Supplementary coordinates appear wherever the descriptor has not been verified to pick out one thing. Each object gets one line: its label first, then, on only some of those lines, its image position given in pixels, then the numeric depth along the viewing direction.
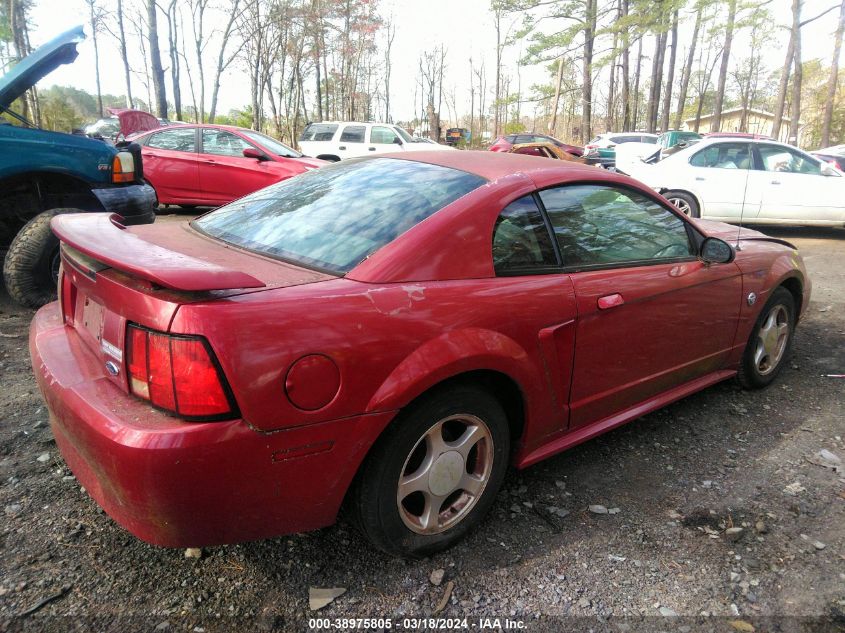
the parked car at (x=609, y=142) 22.70
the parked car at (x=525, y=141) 23.28
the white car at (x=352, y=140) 16.03
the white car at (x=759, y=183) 9.42
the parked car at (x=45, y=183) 4.49
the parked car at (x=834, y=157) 14.85
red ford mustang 1.65
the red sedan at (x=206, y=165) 9.38
